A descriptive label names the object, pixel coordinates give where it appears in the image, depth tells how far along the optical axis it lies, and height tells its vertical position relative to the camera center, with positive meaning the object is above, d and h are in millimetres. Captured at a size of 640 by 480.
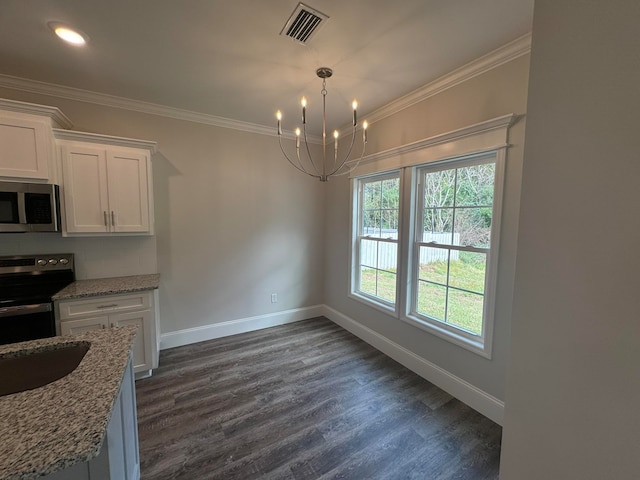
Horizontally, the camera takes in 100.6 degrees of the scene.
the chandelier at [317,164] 3556 +807
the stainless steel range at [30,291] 1975 -645
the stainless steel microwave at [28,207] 2115 +59
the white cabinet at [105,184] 2365 +295
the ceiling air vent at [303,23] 1587 +1241
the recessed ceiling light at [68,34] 1729 +1225
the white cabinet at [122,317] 2221 -890
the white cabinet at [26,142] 2064 +582
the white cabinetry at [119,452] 855 -886
